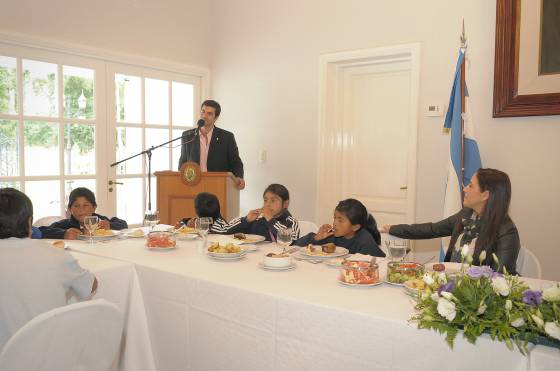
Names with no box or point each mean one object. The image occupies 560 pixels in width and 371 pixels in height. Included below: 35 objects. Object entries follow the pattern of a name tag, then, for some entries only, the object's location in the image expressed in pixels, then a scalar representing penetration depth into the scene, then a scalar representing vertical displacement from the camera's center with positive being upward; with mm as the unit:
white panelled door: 4082 +295
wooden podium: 3750 -236
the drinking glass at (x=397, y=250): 1806 -324
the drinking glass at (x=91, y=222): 2496 -320
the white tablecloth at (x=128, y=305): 2014 -625
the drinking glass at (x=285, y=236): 2129 -323
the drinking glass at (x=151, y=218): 2805 -328
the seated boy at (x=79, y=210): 2965 -303
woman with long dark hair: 2152 -284
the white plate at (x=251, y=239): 2625 -425
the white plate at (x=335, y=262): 2088 -438
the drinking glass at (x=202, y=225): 2324 -305
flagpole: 3325 +421
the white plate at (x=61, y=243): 2393 -424
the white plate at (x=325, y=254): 2213 -426
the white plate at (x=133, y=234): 2791 -428
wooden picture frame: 3287 +682
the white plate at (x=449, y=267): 1947 -435
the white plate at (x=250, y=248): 2420 -438
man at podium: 4328 +132
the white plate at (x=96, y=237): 2693 -432
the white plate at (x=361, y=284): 1742 -442
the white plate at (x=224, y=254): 2191 -422
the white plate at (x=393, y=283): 1762 -443
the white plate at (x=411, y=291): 1607 -434
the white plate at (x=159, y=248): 2426 -438
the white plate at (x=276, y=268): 2020 -444
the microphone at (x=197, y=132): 3873 +270
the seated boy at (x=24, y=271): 1475 -354
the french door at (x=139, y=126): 4578 +372
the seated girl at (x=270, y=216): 3035 -344
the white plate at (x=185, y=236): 2750 -426
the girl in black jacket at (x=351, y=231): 2574 -371
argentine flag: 3336 +78
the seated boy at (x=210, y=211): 3181 -324
